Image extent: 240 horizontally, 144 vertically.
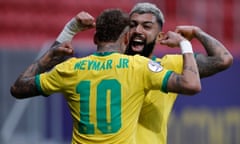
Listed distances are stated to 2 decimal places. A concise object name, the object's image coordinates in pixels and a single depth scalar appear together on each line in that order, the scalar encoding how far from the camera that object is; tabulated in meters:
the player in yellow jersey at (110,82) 9.37
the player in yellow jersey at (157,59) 10.46
